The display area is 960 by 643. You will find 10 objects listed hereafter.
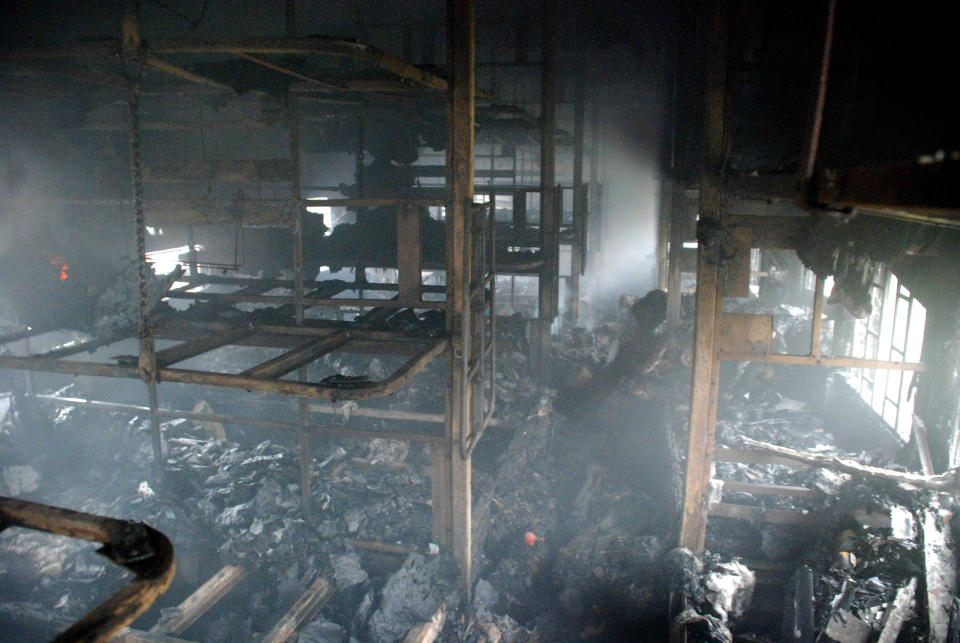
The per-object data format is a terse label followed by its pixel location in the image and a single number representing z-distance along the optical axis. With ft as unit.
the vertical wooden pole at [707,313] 15.02
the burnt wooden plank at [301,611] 15.88
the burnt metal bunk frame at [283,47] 10.96
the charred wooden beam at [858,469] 16.58
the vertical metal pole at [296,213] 16.94
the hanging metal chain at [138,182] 11.74
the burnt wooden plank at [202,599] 16.37
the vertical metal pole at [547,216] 29.17
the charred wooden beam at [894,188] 3.76
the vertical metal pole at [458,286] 14.90
